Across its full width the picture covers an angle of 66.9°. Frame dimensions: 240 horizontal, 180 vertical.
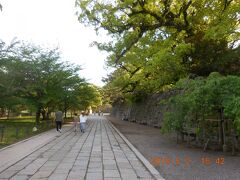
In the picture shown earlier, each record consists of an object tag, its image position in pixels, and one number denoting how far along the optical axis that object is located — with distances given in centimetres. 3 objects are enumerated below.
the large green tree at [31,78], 1466
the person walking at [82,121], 1285
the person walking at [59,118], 1302
